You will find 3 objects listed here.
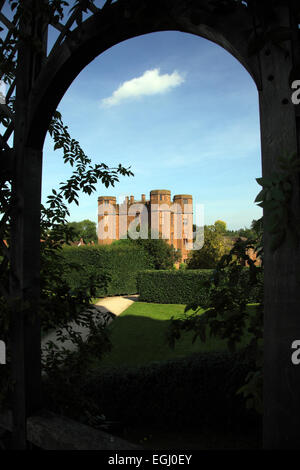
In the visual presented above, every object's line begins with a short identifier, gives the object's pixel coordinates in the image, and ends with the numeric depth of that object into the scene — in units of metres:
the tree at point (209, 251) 18.36
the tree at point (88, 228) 71.36
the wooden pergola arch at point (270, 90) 1.05
